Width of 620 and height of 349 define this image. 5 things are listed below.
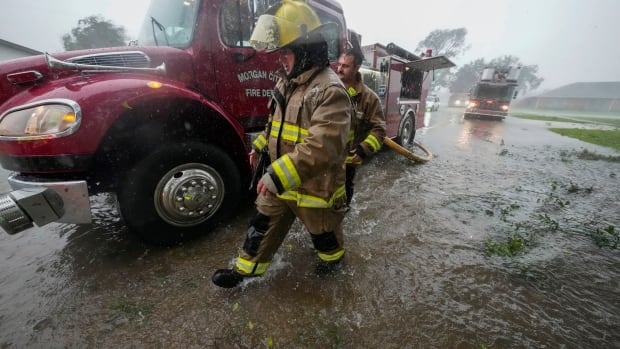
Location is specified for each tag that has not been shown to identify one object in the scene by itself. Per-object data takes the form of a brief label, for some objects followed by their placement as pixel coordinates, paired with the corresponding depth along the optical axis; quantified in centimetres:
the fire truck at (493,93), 1667
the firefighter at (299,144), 141
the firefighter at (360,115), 268
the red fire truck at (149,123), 180
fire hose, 471
